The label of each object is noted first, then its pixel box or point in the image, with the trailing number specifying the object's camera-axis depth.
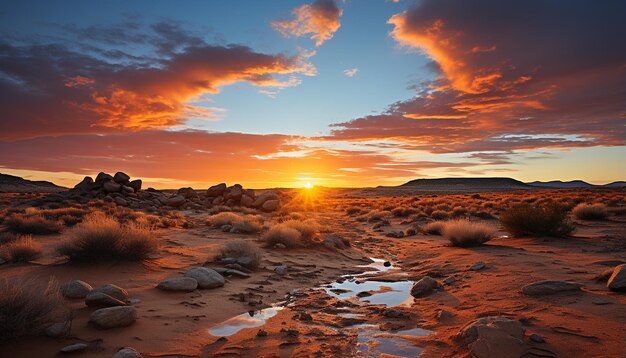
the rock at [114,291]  6.92
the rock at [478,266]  10.38
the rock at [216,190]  42.74
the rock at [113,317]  5.99
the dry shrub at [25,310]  5.15
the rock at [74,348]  5.16
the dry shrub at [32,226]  15.72
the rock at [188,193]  41.44
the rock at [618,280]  6.90
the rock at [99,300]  6.59
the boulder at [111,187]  34.47
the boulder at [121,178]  36.50
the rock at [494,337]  5.09
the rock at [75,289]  7.06
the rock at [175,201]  35.72
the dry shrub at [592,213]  20.72
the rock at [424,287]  8.95
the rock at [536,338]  5.33
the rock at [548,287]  7.31
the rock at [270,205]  36.34
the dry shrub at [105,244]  9.64
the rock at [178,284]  8.27
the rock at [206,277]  8.81
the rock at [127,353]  4.95
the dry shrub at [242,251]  11.41
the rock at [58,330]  5.49
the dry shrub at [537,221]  14.72
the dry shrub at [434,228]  19.61
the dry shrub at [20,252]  9.83
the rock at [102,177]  36.00
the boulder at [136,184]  37.31
